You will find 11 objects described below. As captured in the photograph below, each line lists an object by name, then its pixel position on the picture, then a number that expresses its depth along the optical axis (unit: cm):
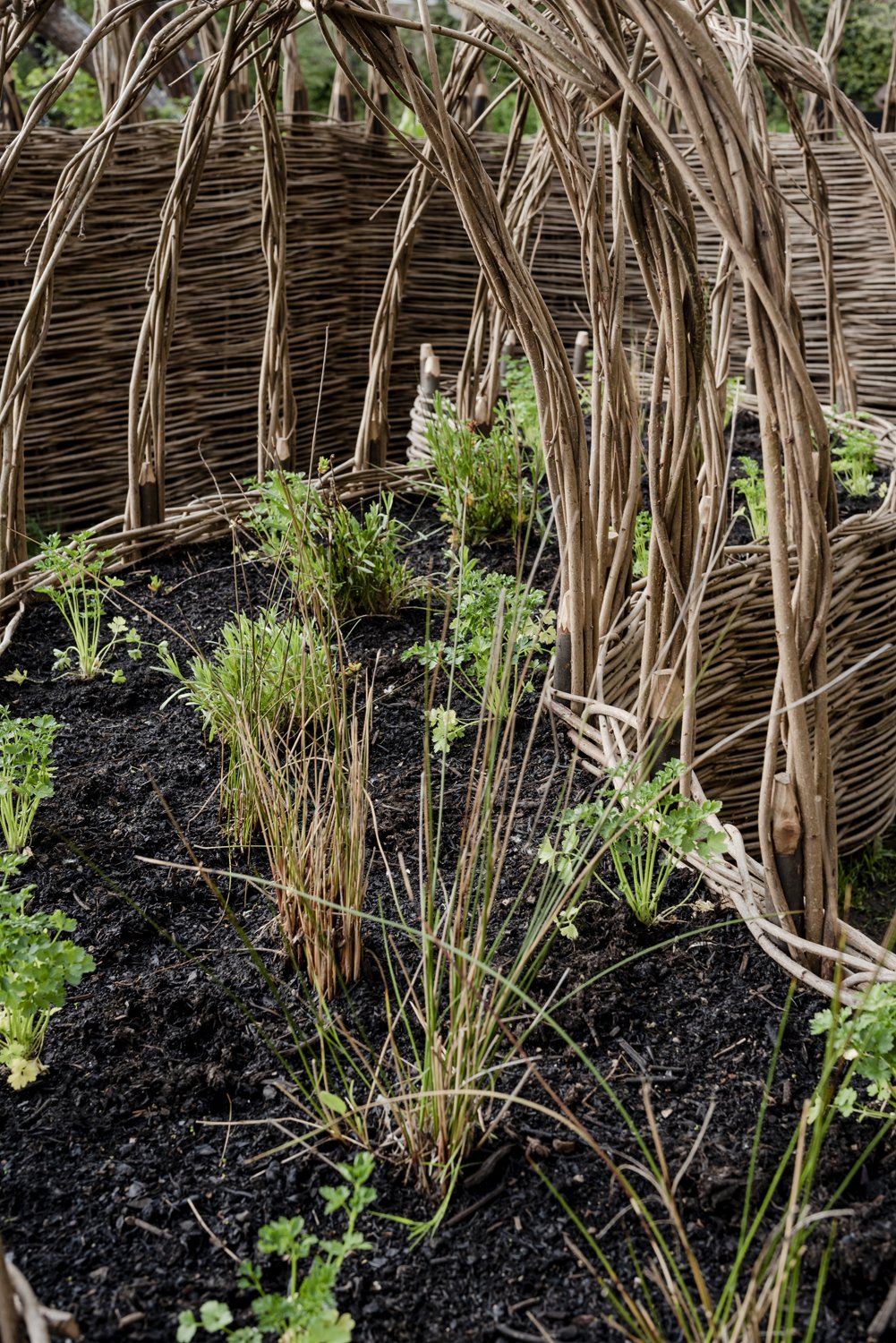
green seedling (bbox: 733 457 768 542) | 258
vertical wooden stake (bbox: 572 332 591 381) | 330
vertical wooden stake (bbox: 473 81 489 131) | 399
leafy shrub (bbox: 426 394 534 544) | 252
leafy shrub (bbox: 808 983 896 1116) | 103
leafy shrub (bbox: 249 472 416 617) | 214
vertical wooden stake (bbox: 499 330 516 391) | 374
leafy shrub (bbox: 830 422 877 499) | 285
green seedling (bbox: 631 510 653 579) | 227
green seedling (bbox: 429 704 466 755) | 172
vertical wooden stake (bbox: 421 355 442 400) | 314
